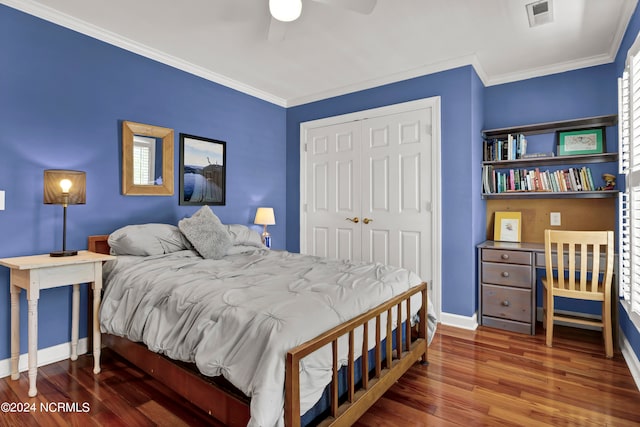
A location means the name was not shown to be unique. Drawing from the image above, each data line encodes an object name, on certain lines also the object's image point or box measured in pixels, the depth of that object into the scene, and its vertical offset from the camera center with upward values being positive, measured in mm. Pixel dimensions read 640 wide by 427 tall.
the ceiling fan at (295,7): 1968 +1241
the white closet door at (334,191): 4082 +316
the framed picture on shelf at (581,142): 3264 +734
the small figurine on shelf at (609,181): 3113 +323
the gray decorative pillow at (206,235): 2854 -165
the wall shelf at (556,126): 3146 +897
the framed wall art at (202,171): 3461 +484
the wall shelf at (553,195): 3104 +210
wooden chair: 2650 -442
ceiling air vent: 2414 +1516
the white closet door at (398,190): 3543 +289
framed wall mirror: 2947 +512
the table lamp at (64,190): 2299 +178
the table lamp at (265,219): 4000 -40
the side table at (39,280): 2062 -415
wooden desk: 3080 -644
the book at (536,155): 3406 +618
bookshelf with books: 3205 +521
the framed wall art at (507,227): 3619 -119
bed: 1404 -562
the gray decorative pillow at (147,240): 2623 -198
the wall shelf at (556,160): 3172 +555
